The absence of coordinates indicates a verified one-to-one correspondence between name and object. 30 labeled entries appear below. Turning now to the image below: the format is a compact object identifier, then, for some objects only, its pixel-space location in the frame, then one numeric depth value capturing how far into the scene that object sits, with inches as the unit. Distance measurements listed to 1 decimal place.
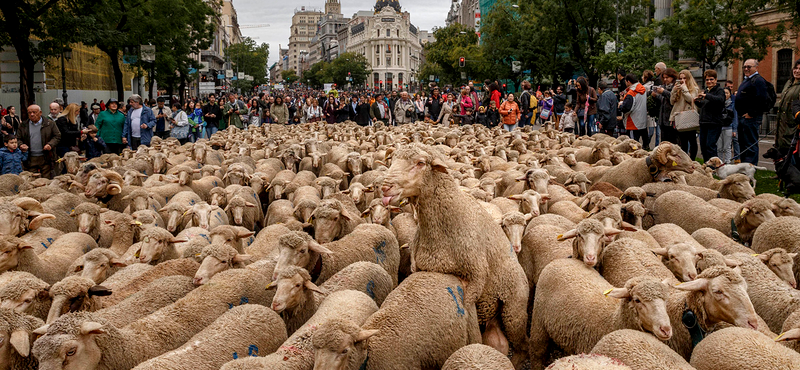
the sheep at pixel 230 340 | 151.7
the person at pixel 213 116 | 815.7
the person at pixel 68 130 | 508.7
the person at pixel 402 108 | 886.4
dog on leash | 344.8
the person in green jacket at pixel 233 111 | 880.5
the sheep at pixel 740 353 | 133.9
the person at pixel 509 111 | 682.2
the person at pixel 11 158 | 428.5
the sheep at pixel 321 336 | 142.3
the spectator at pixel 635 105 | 498.6
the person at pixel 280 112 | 948.9
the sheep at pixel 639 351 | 133.6
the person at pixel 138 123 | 581.3
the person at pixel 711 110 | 405.7
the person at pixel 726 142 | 439.2
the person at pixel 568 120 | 682.8
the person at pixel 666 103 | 457.7
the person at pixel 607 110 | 544.7
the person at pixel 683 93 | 420.2
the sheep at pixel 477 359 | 137.9
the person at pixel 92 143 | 538.9
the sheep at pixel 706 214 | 241.0
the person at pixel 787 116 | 367.9
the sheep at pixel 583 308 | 150.6
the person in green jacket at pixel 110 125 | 561.0
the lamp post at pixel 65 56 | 877.8
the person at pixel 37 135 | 447.8
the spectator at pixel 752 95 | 403.9
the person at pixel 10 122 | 539.4
